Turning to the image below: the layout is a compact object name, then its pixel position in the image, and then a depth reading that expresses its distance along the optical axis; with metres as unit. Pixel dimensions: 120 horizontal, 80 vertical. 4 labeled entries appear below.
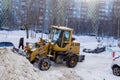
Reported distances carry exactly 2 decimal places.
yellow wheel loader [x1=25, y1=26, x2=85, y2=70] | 8.10
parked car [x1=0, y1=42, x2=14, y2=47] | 12.87
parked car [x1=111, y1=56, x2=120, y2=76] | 7.97
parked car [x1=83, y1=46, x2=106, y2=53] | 14.61
